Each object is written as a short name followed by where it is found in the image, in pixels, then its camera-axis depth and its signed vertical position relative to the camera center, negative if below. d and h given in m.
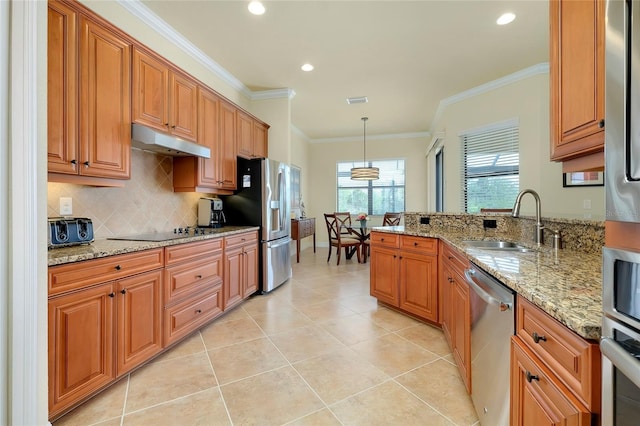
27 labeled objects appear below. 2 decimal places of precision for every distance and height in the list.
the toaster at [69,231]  1.70 -0.13
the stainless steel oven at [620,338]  0.57 -0.27
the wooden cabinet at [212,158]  2.95 +0.62
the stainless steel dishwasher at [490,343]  1.14 -0.60
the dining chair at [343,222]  5.87 -0.25
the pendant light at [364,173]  5.92 +0.80
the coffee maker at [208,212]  3.28 -0.01
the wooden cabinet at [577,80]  1.04 +0.54
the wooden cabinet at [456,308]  1.69 -0.67
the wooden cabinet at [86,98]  1.66 +0.73
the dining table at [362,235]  5.62 -0.49
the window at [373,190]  7.32 +0.56
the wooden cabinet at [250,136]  3.64 +1.03
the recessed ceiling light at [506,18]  2.66 +1.84
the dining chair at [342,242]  5.50 -0.60
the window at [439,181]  6.11 +0.67
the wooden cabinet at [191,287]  2.20 -0.65
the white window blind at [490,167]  4.07 +0.68
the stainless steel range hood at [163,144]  2.17 +0.56
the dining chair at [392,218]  5.96 -0.16
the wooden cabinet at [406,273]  2.64 -0.62
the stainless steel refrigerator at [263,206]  3.56 +0.06
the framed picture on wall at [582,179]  3.34 +0.40
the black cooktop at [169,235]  2.25 -0.21
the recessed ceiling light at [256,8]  2.46 +1.79
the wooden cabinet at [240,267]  2.96 -0.63
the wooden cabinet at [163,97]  2.23 +0.99
